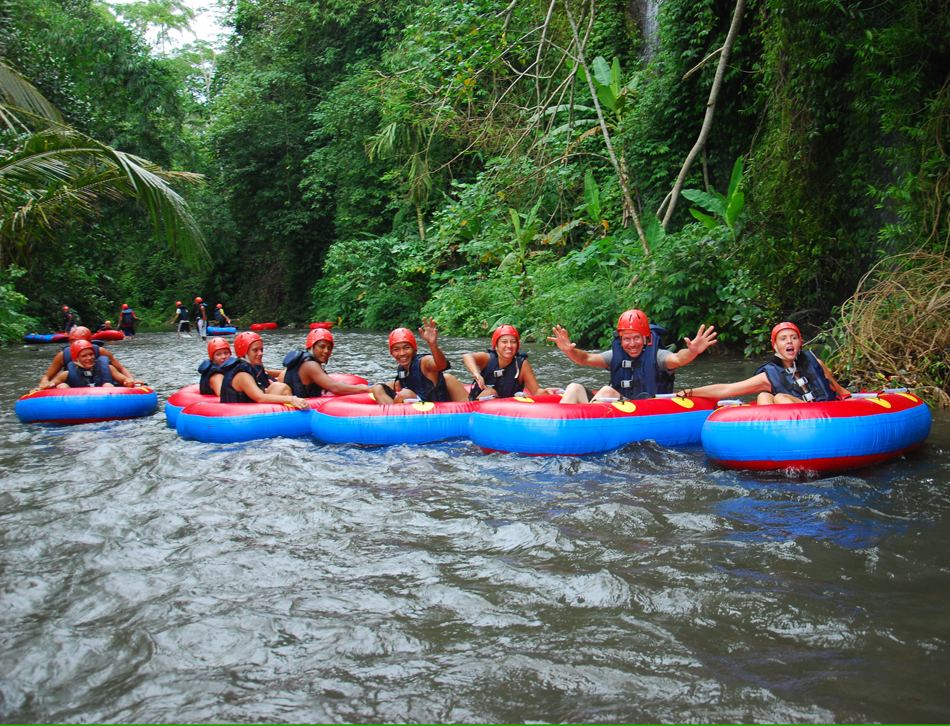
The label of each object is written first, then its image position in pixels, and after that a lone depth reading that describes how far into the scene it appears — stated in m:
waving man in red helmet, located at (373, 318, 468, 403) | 6.91
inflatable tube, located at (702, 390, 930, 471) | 5.09
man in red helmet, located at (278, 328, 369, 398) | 7.57
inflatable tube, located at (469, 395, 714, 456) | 5.86
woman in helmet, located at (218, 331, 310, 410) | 7.21
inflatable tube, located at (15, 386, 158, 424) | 8.16
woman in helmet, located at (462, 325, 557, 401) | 6.86
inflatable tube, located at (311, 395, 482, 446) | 6.50
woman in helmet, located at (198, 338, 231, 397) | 7.77
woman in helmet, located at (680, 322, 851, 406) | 5.59
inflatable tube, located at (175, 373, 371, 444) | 6.87
